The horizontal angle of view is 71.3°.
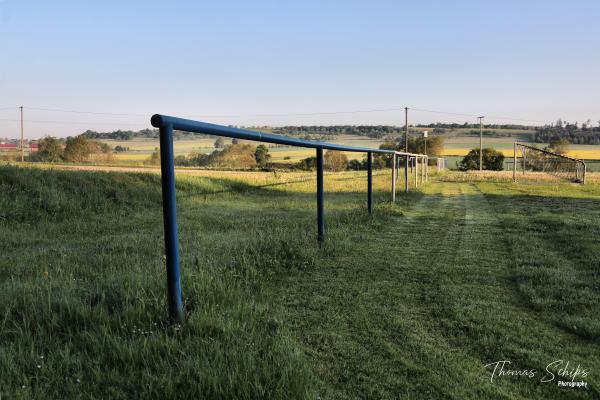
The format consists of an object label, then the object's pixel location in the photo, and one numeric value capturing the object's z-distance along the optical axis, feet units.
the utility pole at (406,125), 158.57
